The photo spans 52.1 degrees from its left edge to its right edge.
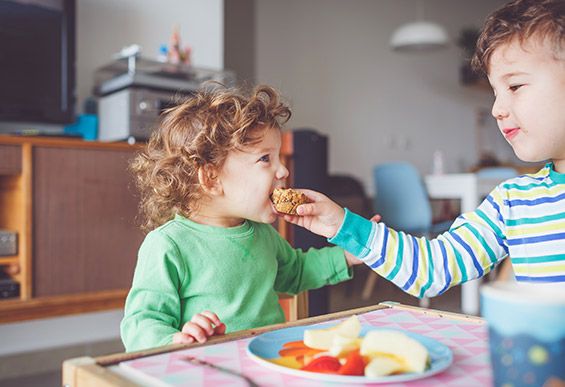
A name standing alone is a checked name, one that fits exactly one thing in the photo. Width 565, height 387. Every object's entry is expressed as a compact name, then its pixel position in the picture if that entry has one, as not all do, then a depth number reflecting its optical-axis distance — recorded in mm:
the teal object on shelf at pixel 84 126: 2562
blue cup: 383
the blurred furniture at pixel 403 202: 3832
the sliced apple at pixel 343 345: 572
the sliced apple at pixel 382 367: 522
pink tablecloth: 530
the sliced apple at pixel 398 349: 536
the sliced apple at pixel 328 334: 606
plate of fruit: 526
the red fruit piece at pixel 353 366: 534
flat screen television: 2275
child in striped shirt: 889
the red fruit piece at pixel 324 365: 544
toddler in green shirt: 1023
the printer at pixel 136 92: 2441
